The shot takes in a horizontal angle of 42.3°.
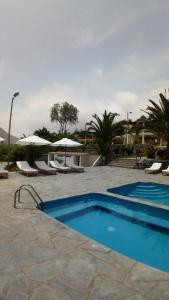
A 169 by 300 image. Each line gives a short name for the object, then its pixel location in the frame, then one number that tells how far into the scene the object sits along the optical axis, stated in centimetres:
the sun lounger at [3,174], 1223
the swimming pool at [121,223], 523
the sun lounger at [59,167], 1527
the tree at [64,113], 4866
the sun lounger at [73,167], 1579
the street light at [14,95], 1750
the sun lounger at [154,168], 1587
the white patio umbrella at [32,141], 1376
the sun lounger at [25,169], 1321
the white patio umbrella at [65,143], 1586
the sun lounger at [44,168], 1424
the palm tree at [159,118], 1815
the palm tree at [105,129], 2067
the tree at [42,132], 4157
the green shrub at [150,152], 1943
